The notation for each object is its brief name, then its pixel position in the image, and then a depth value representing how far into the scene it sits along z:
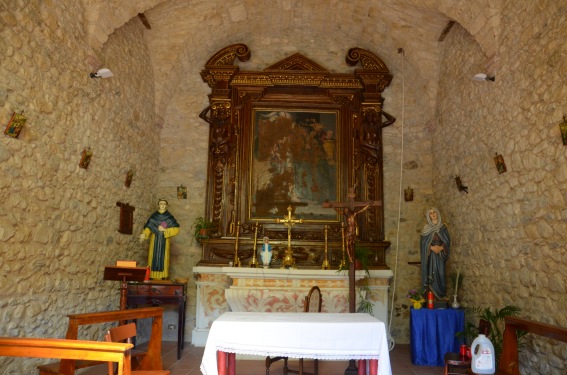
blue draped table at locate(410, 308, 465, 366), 5.84
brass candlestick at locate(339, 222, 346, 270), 6.65
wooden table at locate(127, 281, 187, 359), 6.10
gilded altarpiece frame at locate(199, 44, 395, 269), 7.34
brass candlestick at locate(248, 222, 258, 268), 6.83
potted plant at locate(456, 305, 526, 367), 4.66
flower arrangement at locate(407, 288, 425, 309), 6.12
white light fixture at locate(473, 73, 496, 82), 5.19
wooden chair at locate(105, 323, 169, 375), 3.13
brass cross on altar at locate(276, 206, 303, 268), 6.61
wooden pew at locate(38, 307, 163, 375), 3.72
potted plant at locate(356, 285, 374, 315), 6.46
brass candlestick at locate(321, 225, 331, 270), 6.73
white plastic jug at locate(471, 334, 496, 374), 3.87
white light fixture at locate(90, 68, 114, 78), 5.15
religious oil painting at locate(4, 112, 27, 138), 3.97
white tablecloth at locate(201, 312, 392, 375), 3.51
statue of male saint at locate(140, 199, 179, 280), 6.69
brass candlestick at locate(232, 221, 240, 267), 6.99
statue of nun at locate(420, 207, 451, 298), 6.20
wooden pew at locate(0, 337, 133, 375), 2.68
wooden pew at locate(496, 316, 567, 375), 3.89
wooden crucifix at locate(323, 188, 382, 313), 5.02
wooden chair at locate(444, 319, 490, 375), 4.19
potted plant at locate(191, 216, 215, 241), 7.21
